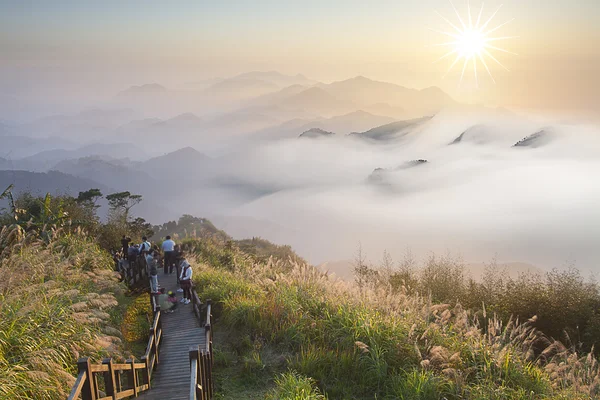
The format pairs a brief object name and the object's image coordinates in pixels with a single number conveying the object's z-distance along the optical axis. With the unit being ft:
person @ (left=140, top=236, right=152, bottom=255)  59.36
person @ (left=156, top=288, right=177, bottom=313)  47.85
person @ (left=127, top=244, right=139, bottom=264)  59.77
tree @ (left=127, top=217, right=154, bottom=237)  93.30
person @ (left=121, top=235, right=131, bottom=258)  64.63
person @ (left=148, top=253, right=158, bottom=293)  50.08
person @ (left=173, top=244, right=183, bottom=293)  58.44
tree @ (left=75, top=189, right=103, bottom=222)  78.19
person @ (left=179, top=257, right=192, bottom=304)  49.16
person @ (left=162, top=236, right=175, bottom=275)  62.04
